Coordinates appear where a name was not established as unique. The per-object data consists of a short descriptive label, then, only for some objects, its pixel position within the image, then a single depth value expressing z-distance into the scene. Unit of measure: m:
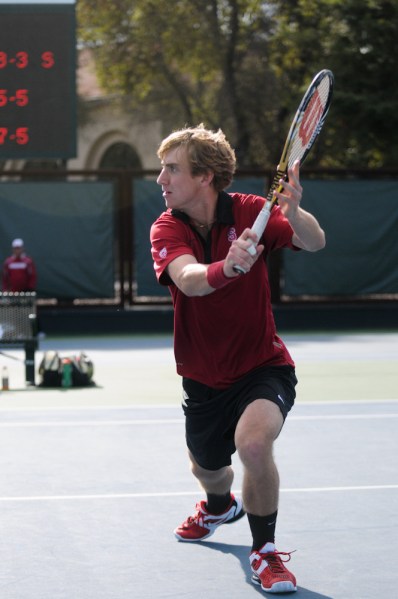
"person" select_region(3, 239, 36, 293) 16.39
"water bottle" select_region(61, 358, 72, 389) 11.12
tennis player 4.49
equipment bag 11.15
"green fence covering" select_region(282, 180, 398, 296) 17.56
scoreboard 12.84
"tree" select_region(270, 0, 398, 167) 23.72
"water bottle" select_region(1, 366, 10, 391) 10.94
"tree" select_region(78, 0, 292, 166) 32.38
